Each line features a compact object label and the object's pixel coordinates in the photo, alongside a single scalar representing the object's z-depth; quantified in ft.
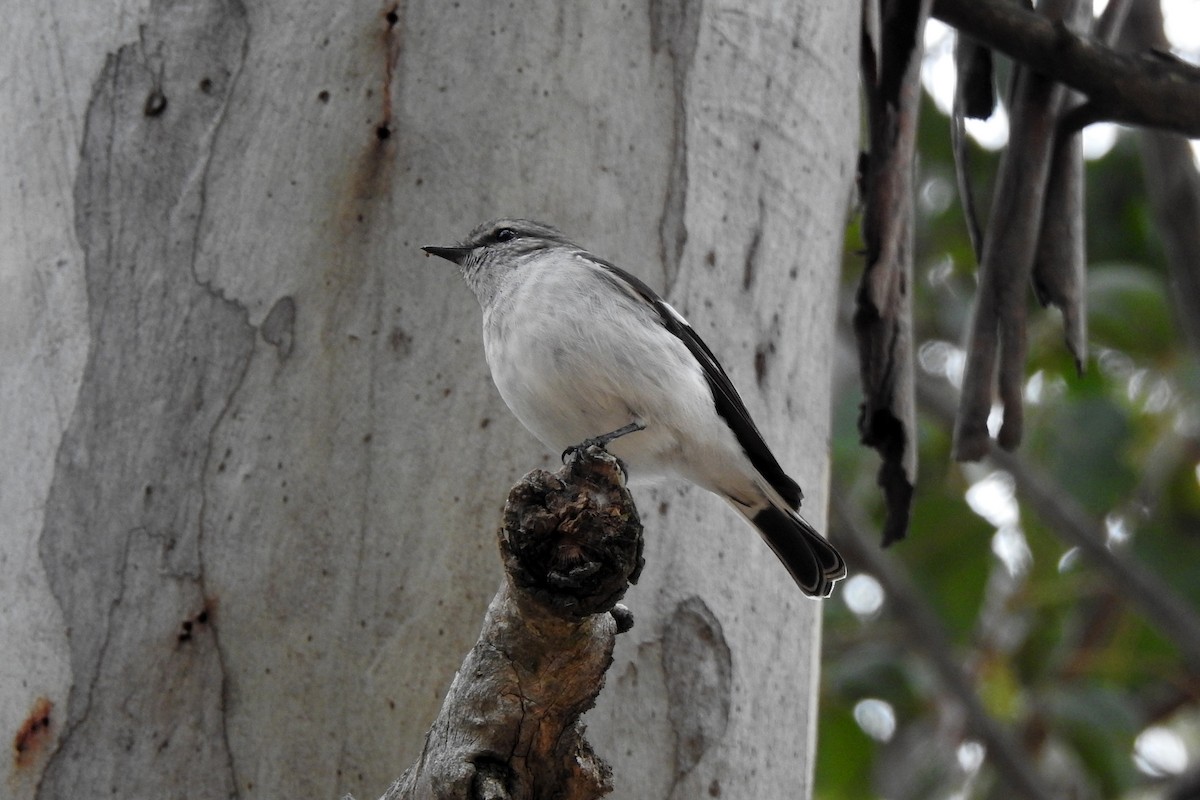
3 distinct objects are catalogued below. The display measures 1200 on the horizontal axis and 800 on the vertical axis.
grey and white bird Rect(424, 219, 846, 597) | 18.57
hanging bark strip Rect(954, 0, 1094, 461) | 23.22
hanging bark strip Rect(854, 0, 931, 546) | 22.66
